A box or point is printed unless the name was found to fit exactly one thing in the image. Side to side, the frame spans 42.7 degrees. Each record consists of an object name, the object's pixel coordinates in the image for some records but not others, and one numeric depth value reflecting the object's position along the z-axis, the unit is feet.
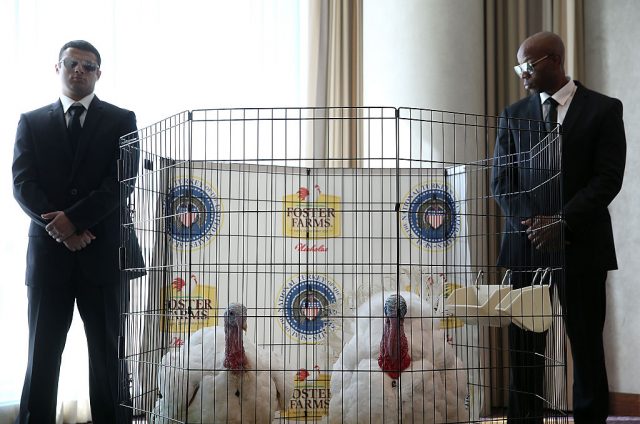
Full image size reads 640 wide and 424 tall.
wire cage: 9.82
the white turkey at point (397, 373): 9.67
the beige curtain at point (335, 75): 16.06
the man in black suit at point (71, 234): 11.19
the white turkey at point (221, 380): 9.67
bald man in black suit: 10.69
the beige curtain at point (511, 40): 16.53
